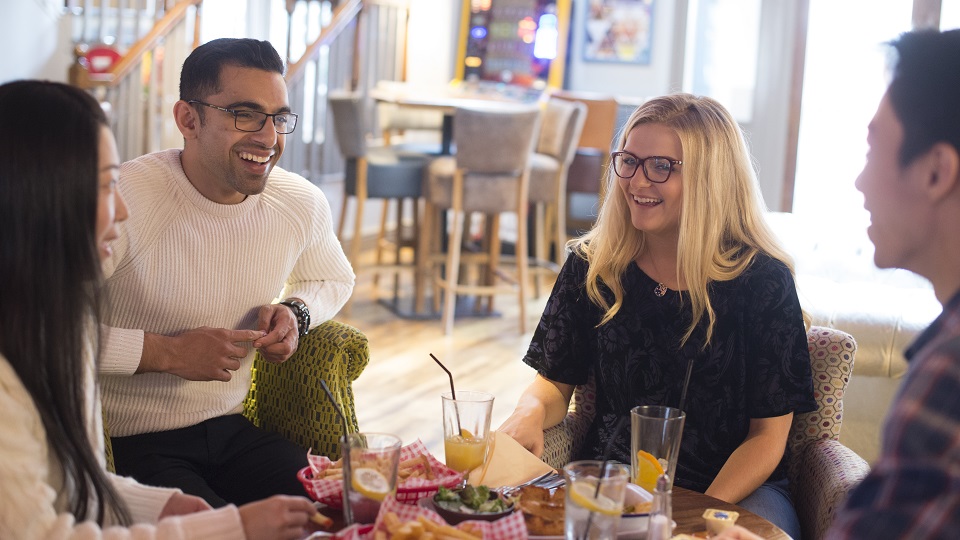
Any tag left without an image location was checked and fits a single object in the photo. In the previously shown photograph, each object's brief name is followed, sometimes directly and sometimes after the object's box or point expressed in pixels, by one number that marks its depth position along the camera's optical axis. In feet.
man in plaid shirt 2.94
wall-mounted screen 26.50
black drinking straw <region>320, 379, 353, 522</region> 4.32
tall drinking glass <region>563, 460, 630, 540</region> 4.09
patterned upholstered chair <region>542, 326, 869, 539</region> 6.12
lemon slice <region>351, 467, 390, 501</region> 4.25
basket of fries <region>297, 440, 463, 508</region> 4.70
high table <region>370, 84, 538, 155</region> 17.28
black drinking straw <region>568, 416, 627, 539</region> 4.09
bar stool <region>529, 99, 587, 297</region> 17.71
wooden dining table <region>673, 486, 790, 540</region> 4.85
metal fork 5.03
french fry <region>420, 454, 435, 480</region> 4.93
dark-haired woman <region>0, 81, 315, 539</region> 4.06
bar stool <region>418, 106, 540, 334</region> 15.78
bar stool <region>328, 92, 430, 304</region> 16.83
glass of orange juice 4.95
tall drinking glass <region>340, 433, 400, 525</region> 4.20
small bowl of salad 4.48
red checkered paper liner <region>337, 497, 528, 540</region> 4.29
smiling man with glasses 6.26
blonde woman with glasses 6.12
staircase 18.52
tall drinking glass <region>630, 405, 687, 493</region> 4.75
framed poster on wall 25.82
